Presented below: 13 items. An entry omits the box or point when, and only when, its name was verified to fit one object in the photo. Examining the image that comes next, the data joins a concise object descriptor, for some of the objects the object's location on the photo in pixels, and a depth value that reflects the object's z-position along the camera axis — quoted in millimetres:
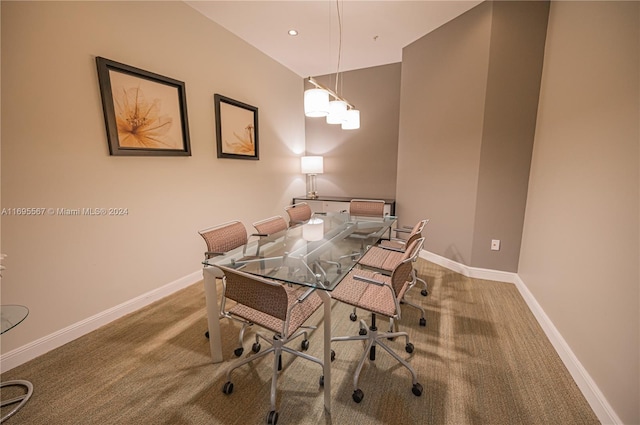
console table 4098
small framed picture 2955
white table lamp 4297
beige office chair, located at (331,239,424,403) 1465
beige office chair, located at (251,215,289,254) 2239
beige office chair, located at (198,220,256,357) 1866
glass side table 1334
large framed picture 1981
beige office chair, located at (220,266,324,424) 1230
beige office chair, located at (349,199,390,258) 3326
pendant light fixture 1918
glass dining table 1426
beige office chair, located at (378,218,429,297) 1936
